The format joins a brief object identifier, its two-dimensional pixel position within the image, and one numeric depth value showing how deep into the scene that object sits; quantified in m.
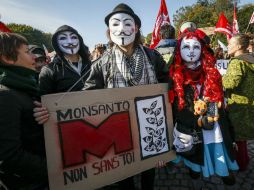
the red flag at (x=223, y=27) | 8.98
